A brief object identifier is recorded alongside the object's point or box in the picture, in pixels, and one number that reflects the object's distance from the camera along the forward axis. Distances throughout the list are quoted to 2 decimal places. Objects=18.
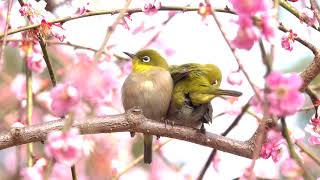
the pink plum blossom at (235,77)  5.20
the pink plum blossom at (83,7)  5.44
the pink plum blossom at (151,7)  5.34
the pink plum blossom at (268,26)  3.32
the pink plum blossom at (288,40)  5.06
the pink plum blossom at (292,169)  3.15
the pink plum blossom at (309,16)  5.12
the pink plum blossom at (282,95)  3.15
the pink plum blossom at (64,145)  3.36
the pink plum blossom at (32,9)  5.39
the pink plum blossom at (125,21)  5.43
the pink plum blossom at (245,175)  5.50
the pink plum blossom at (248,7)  3.30
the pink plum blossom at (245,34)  3.31
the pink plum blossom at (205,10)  3.96
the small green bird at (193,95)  5.64
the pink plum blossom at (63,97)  3.46
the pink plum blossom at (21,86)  6.65
